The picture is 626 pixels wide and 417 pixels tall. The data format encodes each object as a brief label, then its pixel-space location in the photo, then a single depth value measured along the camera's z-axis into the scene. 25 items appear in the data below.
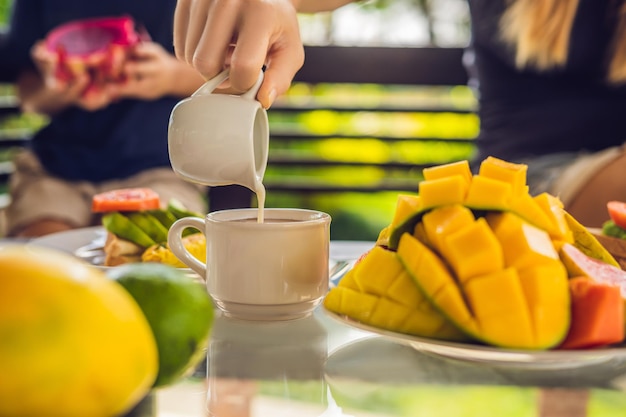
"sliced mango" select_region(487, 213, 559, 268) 0.74
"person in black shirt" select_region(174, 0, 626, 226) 1.27
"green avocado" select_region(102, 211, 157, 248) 0.99
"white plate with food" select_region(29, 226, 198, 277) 1.00
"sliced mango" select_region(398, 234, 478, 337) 0.73
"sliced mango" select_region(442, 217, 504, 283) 0.73
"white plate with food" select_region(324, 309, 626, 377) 0.73
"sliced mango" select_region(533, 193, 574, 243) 0.78
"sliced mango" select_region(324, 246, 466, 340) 0.76
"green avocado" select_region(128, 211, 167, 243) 1.00
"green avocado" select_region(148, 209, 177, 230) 1.01
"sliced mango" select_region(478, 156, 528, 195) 0.77
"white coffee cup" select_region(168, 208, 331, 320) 0.83
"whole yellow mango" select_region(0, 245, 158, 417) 0.59
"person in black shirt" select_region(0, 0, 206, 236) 1.69
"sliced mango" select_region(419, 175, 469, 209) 0.76
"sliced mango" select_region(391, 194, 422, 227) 0.78
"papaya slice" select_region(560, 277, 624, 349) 0.73
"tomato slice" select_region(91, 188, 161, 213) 1.02
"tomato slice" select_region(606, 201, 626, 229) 0.95
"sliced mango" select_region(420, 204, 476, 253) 0.75
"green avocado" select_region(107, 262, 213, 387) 0.68
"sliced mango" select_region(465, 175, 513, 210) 0.76
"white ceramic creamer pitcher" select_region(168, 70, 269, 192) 0.85
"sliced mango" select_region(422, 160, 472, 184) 0.79
